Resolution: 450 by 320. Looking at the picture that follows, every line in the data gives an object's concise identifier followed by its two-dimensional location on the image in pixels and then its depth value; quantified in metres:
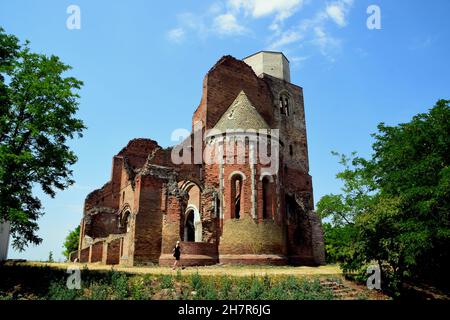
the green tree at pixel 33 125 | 12.38
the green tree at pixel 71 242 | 41.22
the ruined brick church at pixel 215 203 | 19.98
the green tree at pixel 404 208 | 15.02
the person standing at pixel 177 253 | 17.48
